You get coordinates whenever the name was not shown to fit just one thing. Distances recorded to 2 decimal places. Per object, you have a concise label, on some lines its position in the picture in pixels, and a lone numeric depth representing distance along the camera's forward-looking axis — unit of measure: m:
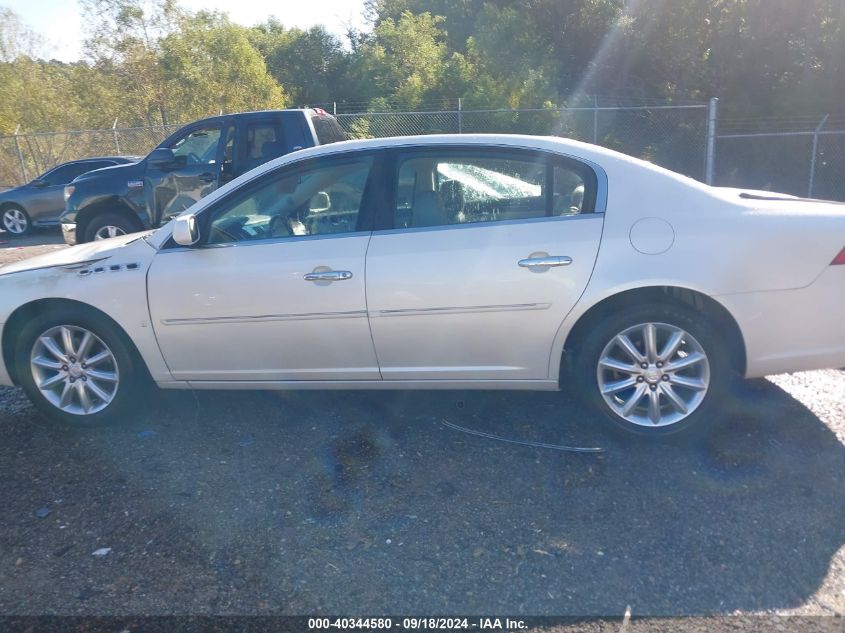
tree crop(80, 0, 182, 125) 20.84
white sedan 3.77
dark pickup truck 8.46
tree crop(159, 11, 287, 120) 20.44
